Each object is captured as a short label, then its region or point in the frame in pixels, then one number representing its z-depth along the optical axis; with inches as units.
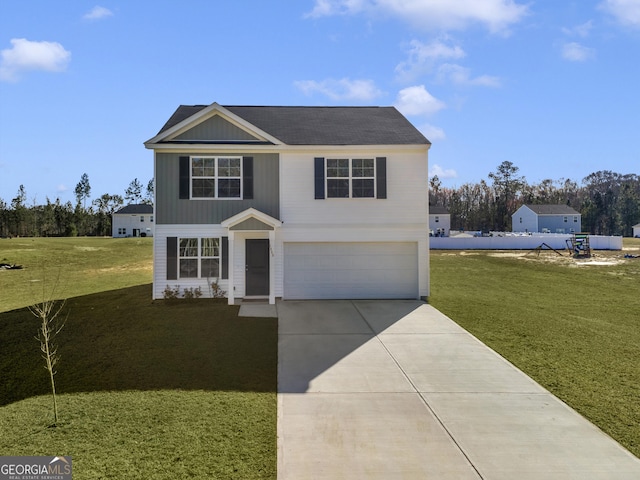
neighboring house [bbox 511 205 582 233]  2307.5
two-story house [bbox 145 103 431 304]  542.3
